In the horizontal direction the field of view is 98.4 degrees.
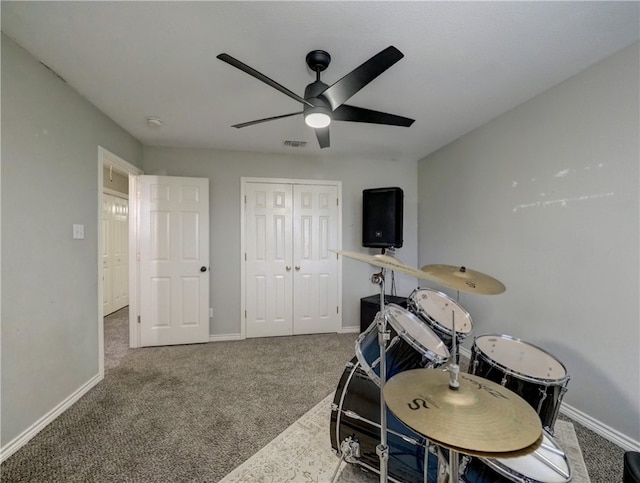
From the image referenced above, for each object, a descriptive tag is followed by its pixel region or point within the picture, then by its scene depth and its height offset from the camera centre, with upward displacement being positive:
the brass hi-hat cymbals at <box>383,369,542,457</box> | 0.72 -0.53
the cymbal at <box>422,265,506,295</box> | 1.20 -0.20
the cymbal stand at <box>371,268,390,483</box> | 1.12 -0.74
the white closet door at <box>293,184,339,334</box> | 3.64 -0.30
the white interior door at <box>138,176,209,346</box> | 3.16 -0.27
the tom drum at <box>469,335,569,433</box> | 1.27 -0.66
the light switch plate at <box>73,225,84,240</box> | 2.11 +0.03
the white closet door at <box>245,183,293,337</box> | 3.53 -0.29
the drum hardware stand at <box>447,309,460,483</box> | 0.89 -0.49
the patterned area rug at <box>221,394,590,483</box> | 1.44 -1.25
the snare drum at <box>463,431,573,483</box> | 0.93 -0.79
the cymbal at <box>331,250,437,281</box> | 0.96 -0.09
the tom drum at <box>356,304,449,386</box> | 1.27 -0.54
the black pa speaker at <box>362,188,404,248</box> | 3.34 +0.26
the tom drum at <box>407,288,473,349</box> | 1.65 -0.48
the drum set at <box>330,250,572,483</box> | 0.79 -0.56
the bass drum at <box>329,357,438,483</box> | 1.19 -0.90
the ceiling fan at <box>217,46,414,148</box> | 1.35 +0.81
